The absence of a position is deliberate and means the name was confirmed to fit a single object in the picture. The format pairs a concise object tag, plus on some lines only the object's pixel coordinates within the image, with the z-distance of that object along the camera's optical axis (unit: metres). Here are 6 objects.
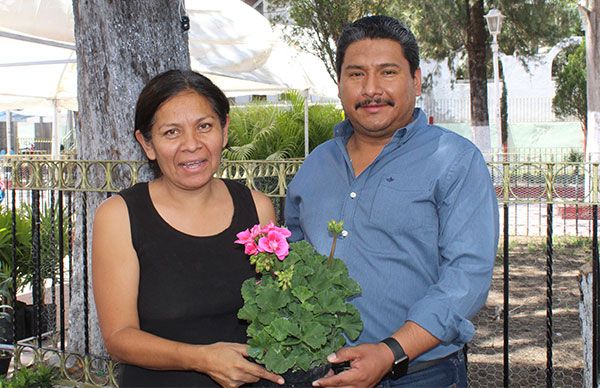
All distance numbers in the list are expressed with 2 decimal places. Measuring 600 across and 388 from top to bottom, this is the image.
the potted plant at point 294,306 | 1.71
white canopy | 6.63
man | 1.93
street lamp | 15.32
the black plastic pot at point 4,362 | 4.79
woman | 2.00
